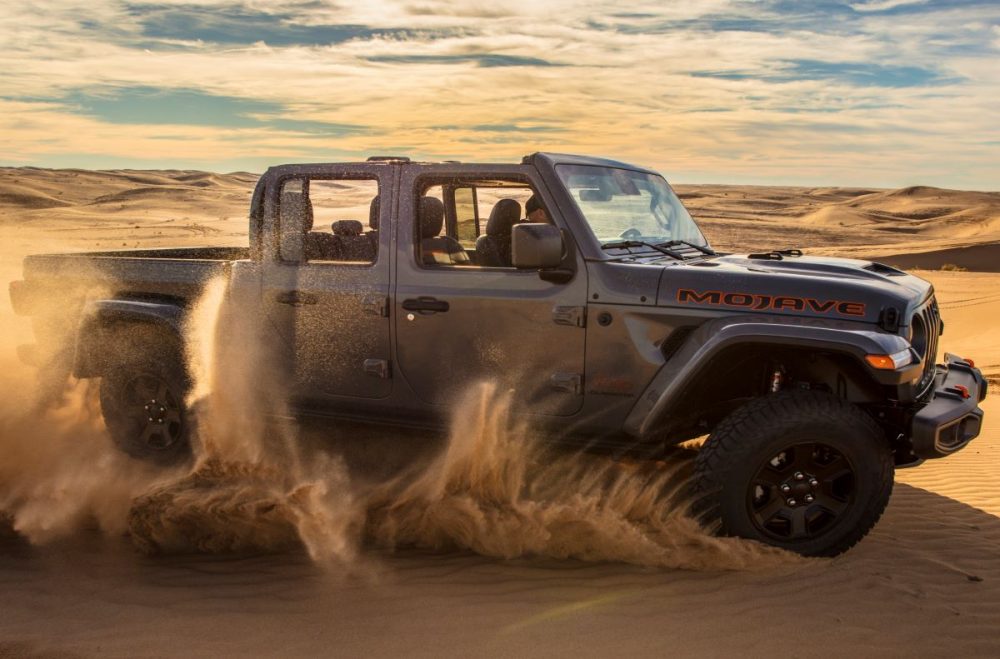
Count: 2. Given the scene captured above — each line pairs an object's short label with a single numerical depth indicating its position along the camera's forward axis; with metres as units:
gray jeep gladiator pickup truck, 4.08
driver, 4.52
